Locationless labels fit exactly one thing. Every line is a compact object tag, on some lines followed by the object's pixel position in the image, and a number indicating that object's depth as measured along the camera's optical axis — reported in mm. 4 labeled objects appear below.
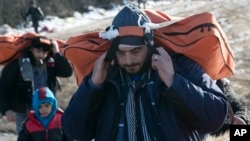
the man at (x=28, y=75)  11781
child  9922
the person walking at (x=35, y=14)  46719
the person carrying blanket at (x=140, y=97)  5867
